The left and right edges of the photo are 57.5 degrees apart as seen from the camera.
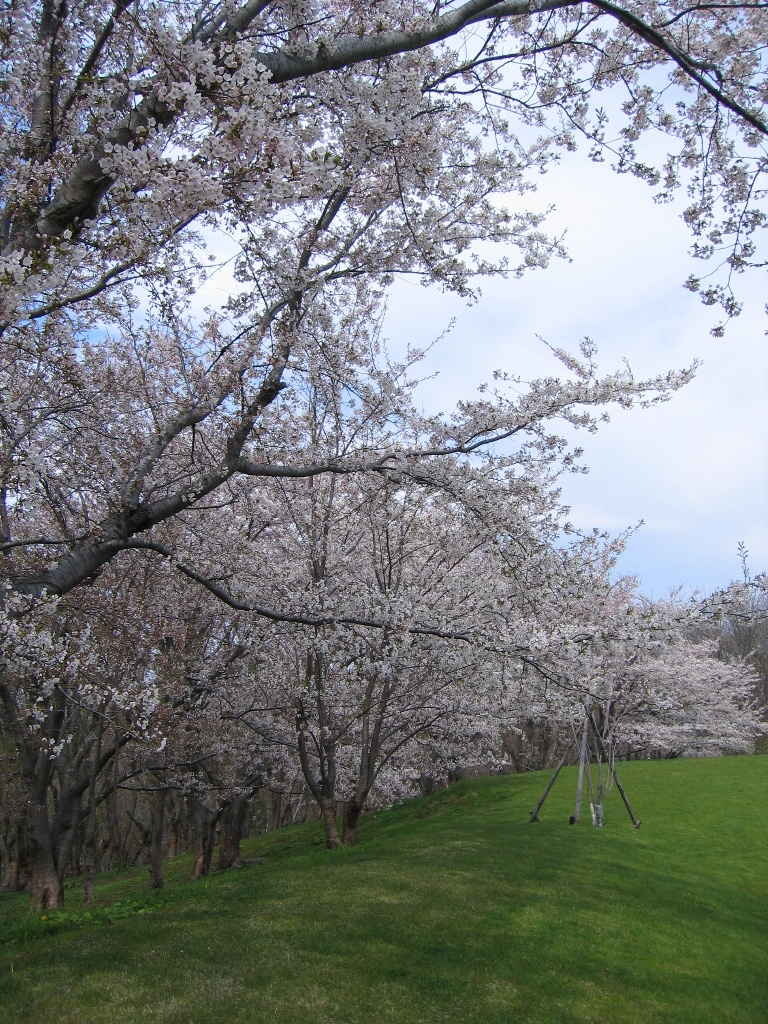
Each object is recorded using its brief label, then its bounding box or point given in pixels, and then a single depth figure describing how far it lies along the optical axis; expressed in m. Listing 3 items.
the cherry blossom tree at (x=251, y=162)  4.03
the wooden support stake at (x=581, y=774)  16.73
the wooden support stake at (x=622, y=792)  16.84
